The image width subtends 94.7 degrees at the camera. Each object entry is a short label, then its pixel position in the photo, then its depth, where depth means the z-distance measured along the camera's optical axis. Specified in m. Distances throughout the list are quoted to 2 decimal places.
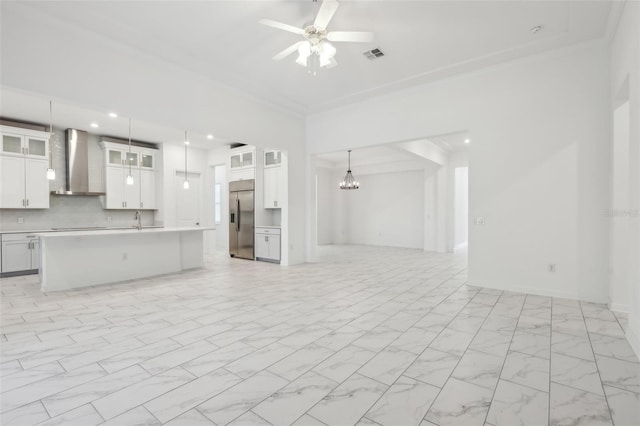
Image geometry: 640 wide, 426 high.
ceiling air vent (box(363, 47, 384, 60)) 4.24
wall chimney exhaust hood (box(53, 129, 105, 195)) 6.91
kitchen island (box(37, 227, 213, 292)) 4.64
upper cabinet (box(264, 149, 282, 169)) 7.66
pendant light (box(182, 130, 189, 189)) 8.03
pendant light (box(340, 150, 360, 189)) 9.75
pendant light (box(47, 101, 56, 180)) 4.92
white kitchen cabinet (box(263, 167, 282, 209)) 7.68
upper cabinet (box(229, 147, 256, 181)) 7.93
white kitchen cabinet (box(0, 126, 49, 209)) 6.02
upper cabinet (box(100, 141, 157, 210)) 7.54
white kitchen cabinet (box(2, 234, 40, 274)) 5.89
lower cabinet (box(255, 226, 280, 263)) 7.26
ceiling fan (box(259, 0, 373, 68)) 3.00
